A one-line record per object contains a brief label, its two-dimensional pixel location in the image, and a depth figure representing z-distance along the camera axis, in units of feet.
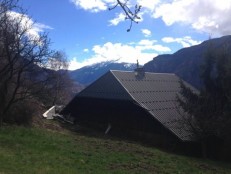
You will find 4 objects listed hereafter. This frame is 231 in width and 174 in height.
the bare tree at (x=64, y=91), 136.24
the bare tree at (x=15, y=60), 42.36
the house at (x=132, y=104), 61.03
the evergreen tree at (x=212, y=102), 51.18
